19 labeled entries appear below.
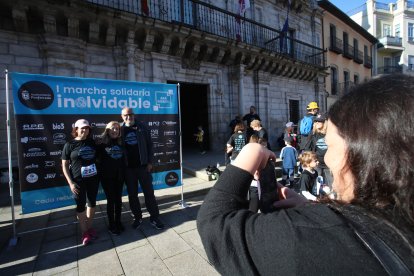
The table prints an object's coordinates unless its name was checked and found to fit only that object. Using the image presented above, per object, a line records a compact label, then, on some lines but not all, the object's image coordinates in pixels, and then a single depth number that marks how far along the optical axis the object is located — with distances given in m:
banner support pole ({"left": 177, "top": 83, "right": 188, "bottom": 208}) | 4.77
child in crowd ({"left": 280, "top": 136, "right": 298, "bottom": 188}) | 5.90
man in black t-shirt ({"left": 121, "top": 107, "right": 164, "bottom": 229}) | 3.82
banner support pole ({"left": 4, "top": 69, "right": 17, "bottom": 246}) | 3.39
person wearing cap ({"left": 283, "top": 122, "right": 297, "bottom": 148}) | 6.29
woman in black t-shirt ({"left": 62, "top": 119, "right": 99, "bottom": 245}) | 3.34
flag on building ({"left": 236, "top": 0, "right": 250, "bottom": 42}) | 10.81
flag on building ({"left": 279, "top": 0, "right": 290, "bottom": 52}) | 12.70
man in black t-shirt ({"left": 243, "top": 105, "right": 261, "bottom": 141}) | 9.49
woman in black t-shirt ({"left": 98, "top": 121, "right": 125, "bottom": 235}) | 3.59
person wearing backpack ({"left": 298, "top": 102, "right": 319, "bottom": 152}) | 5.52
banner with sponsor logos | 3.51
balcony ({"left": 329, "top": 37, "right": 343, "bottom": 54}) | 17.99
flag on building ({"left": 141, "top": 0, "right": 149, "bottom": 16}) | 8.34
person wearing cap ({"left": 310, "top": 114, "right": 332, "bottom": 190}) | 4.15
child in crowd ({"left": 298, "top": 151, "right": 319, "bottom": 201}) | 3.59
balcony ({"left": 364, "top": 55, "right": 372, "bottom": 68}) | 22.98
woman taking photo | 0.55
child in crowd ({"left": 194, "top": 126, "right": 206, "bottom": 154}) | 10.84
